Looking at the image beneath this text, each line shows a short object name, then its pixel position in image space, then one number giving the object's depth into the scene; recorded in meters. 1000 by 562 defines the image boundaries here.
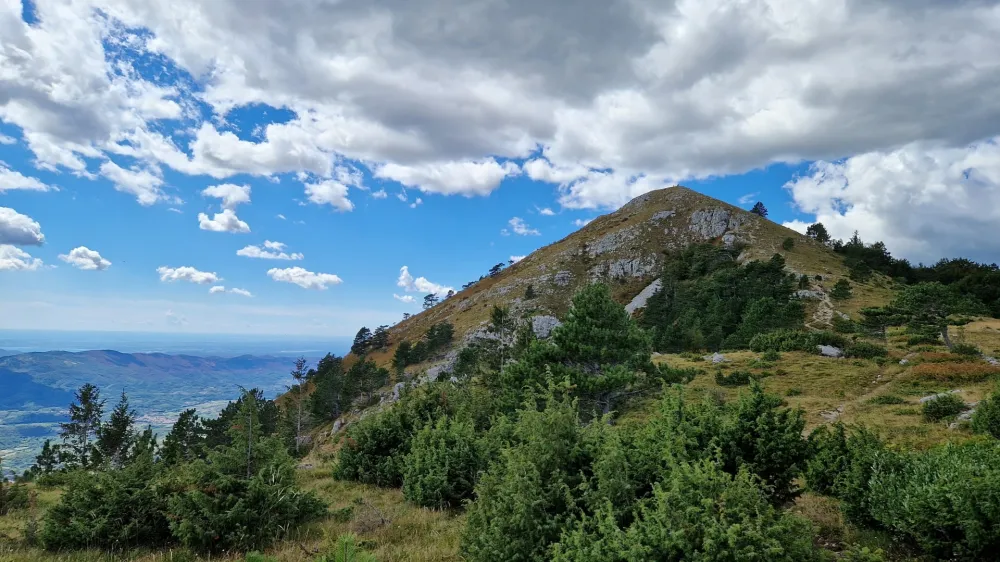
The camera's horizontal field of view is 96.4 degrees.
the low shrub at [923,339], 36.62
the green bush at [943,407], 18.41
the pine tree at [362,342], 111.55
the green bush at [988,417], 14.39
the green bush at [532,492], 6.11
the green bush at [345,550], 4.10
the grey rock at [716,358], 37.88
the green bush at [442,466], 11.85
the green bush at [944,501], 5.67
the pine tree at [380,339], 110.44
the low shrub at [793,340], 38.50
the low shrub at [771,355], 35.62
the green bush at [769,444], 8.17
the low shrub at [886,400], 21.97
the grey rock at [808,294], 62.09
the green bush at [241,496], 8.76
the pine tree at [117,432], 41.44
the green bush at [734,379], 29.88
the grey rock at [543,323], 87.00
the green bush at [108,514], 8.81
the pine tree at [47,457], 45.91
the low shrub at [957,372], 23.98
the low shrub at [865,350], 33.91
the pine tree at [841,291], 60.24
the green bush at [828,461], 9.33
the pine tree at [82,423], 46.53
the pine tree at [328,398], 70.94
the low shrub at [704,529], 4.46
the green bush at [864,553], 4.41
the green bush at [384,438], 15.76
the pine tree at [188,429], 50.28
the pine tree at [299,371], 64.69
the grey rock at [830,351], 36.32
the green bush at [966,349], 29.73
